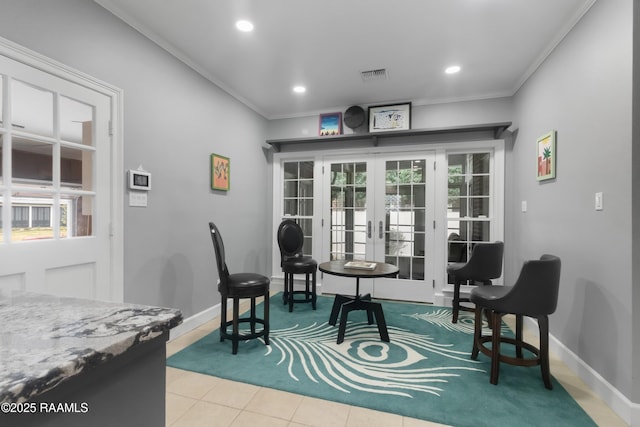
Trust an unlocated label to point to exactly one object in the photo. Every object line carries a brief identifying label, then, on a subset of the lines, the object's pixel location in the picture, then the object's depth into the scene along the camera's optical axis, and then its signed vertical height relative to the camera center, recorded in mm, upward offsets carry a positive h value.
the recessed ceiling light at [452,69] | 3154 +1536
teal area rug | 1860 -1208
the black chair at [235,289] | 2516 -663
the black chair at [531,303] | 2002 -612
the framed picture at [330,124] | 4285 +1265
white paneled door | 1741 +161
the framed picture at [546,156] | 2624 +539
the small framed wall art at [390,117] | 4004 +1290
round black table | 2791 -914
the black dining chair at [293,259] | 3627 -600
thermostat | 2430 +252
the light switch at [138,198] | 2451 +99
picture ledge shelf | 3680 +1058
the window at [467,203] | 3926 +139
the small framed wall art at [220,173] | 3396 +454
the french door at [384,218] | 4098 -73
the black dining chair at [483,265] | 3148 -546
